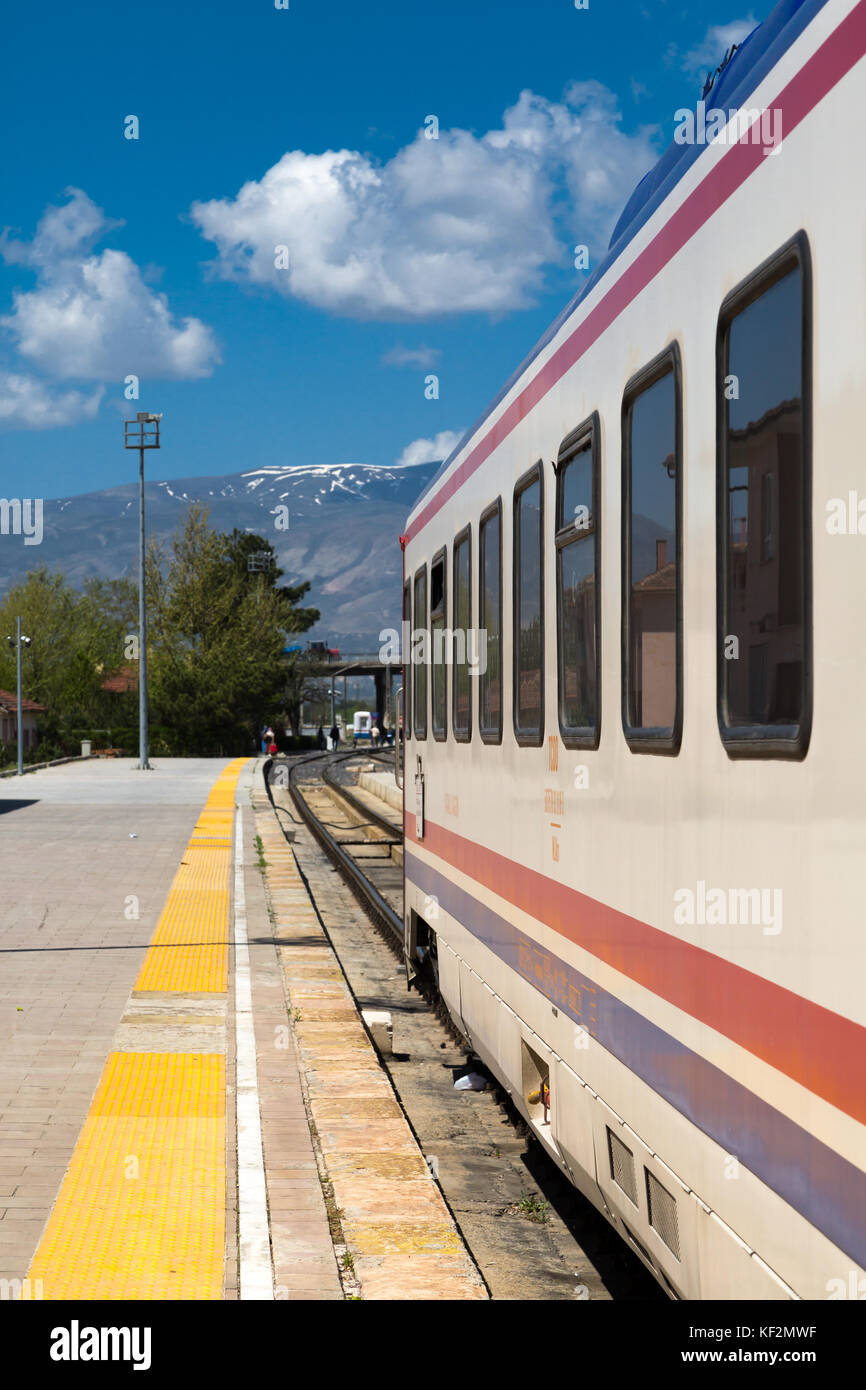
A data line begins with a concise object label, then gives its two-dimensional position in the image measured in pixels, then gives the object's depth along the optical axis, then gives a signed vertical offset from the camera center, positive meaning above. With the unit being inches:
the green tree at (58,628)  3619.6 +186.8
